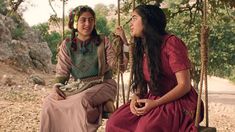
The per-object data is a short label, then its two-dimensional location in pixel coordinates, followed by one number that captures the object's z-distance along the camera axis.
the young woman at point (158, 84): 3.42
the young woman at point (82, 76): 4.29
